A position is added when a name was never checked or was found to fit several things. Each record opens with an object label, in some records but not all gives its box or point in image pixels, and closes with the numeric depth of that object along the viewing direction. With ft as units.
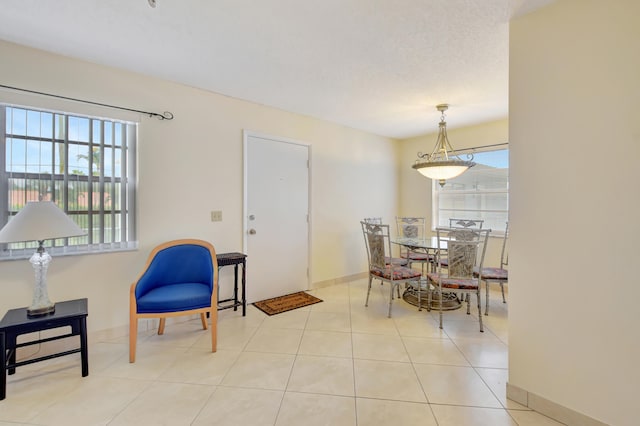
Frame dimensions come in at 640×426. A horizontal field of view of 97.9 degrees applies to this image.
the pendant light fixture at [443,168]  9.78
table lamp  5.82
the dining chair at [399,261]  12.38
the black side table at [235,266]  9.49
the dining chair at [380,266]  10.21
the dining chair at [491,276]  9.93
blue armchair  7.04
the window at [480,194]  13.24
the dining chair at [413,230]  14.34
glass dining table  10.71
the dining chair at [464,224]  12.15
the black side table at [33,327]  5.56
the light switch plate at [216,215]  10.09
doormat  10.52
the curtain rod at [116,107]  6.98
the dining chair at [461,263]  9.02
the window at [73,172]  6.91
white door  11.12
